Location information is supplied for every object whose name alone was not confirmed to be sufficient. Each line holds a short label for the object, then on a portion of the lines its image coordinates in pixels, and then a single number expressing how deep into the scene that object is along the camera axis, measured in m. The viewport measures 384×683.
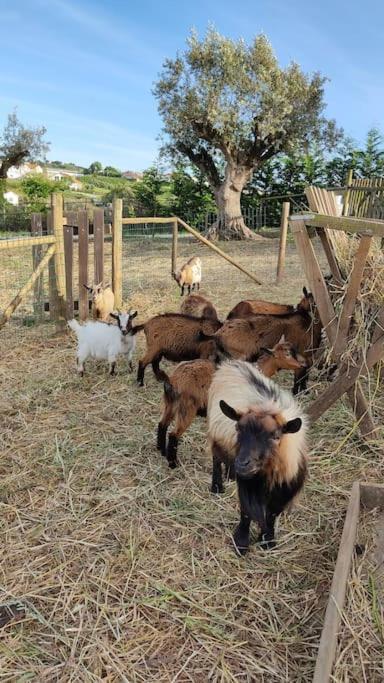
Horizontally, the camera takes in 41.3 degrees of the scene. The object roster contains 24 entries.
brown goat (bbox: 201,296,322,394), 5.38
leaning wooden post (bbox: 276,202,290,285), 11.24
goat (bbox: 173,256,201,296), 10.66
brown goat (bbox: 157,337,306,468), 3.96
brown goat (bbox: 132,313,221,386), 5.43
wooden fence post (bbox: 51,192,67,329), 7.22
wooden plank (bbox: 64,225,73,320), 7.38
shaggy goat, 2.71
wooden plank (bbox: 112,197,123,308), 8.14
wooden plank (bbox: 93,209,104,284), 7.70
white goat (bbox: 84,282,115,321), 7.75
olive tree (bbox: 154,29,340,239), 20.17
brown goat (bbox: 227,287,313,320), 6.50
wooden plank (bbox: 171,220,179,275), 11.07
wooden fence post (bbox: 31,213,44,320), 7.54
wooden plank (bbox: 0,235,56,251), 5.52
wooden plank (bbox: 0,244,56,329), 6.79
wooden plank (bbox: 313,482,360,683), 2.07
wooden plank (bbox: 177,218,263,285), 10.56
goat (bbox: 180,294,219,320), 7.51
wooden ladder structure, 3.69
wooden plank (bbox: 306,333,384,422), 3.95
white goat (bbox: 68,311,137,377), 5.83
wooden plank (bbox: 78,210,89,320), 7.39
